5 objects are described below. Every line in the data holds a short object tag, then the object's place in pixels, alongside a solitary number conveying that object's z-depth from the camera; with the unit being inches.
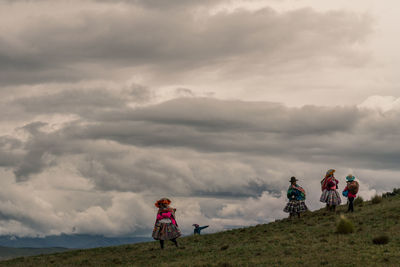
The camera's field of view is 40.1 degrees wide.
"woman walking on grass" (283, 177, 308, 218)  1908.2
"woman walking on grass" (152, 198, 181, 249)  1609.3
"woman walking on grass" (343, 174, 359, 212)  1855.3
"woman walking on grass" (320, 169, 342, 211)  1919.3
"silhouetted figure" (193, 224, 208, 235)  2281.0
